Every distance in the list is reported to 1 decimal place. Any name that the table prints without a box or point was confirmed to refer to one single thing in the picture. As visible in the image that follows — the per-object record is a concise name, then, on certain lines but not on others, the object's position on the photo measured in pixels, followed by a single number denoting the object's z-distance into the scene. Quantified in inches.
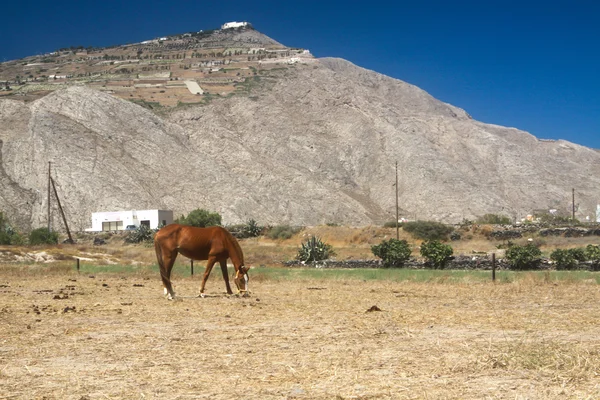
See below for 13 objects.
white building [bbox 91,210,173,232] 3112.7
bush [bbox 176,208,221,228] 2982.3
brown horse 798.5
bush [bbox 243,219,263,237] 2947.8
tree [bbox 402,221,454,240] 2746.1
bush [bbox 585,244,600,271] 1589.6
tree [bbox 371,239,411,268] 1649.9
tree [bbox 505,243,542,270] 1525.6
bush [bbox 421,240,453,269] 1604.3
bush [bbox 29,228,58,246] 2561.5
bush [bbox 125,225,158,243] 2746.1
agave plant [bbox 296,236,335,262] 1900.8
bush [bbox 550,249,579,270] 1494.8
